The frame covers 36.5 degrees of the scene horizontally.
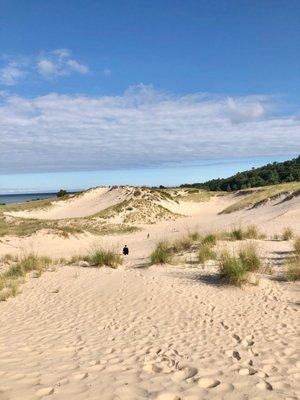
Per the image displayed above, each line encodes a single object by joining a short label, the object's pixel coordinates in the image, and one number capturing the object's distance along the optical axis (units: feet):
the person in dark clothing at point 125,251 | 67.67
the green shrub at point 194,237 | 69.16
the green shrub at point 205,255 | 48.58
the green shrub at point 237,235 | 67.67
